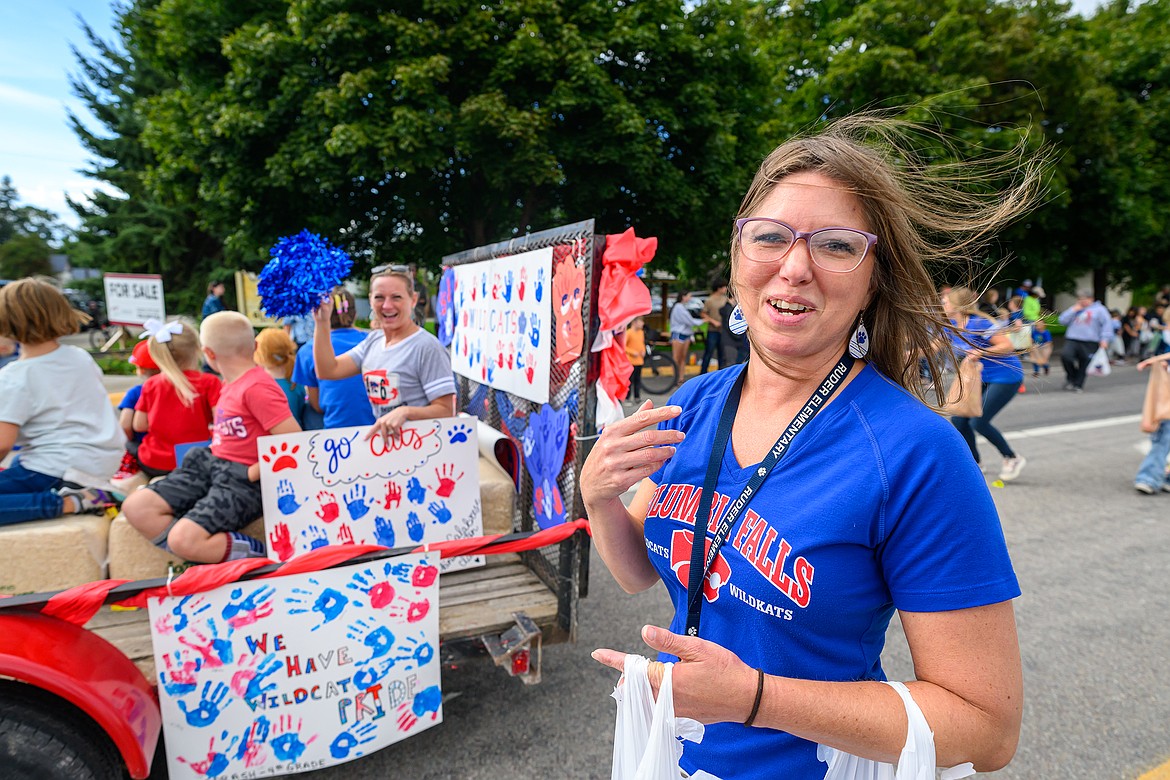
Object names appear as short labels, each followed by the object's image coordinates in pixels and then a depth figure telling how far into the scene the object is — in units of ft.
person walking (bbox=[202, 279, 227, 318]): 43.34
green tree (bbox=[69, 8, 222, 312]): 71.31
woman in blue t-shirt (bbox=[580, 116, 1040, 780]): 3.22
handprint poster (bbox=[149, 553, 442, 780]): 7.48
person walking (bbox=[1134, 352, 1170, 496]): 19.83
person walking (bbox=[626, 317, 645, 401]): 33.94
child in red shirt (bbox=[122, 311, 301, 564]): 9.52
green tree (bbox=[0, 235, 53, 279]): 147.95
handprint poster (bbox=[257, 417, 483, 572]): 9.87
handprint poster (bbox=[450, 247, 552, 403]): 10.62
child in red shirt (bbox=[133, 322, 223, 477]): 13.06
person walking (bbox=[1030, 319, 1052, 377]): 34.53
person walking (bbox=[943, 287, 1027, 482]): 20.31
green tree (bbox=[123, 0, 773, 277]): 37.29
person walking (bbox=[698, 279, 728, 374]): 36.34
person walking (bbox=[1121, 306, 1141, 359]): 57.16
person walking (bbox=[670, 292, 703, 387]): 39.39
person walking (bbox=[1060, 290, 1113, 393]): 37.42
